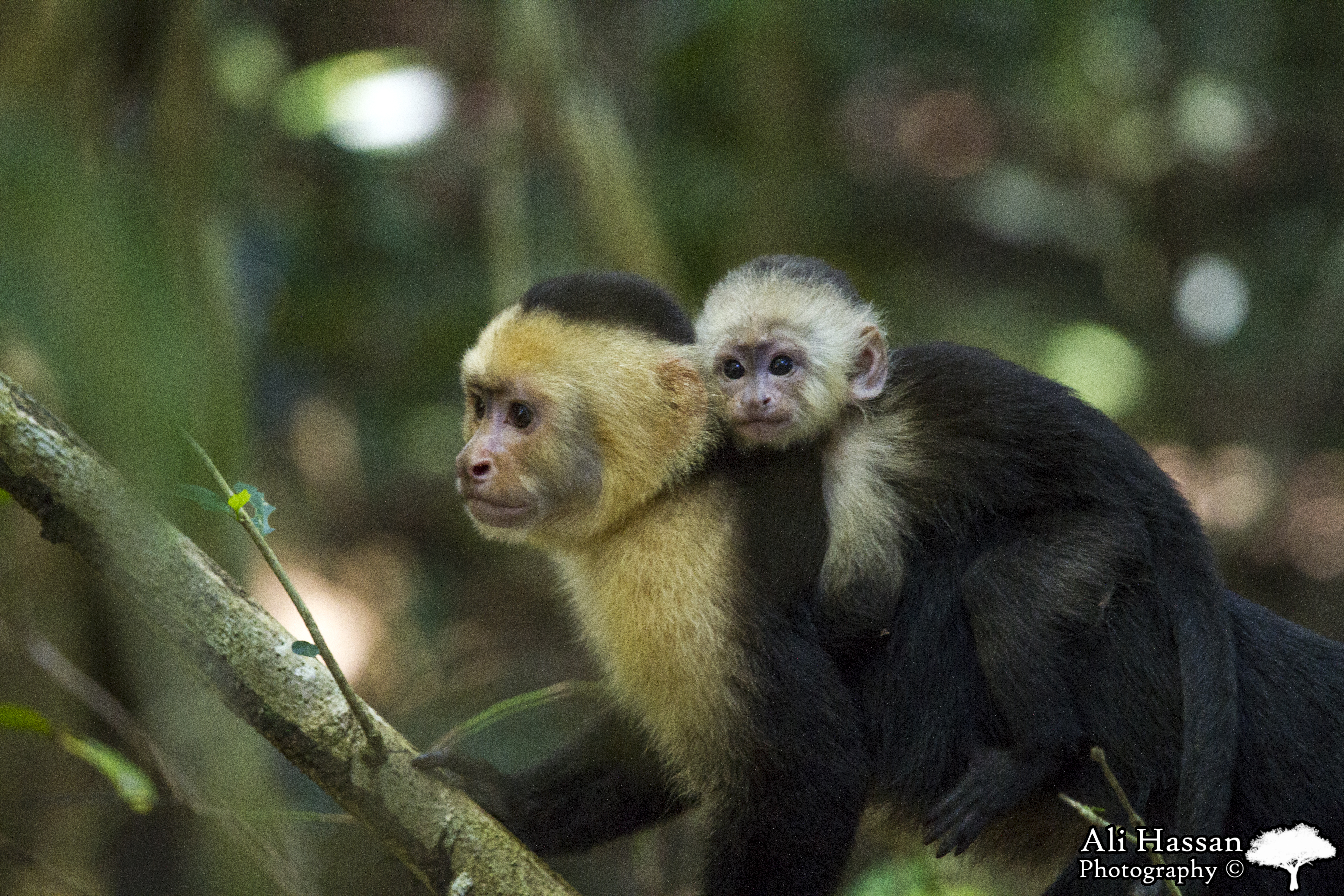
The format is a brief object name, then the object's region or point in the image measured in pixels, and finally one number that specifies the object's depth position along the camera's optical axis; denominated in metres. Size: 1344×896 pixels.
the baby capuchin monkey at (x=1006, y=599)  5.38
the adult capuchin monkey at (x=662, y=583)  5.54
